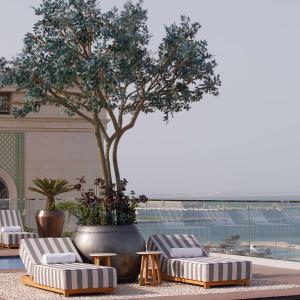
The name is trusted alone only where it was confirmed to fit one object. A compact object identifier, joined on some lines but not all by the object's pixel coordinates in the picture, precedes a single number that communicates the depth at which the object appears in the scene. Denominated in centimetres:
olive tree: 1260
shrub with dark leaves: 1250
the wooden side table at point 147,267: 1175
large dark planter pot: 1211
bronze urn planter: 2059
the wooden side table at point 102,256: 1154
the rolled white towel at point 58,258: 1162
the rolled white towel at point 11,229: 2050
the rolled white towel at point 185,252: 1221
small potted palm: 2061
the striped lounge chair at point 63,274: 1048
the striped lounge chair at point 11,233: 1984
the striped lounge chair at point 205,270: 1120
